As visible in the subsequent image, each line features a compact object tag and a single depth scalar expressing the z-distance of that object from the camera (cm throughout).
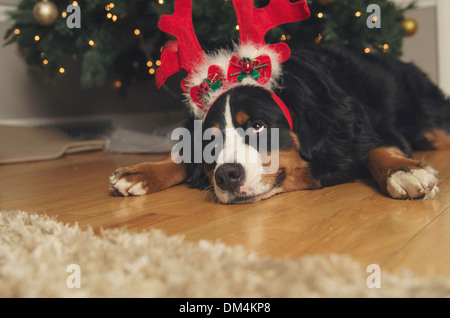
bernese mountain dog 150
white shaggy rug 76
